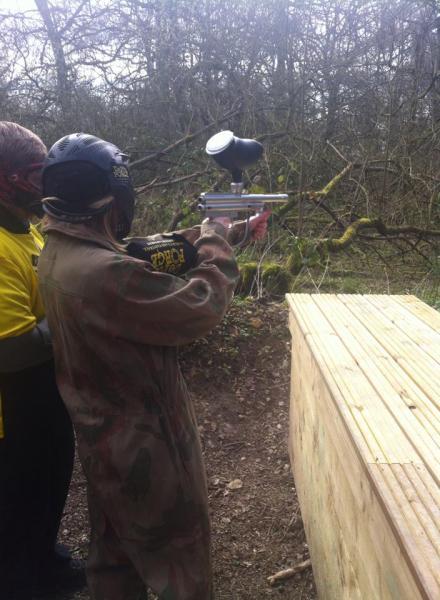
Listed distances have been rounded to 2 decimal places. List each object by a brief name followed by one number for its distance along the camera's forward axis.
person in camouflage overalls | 1.55
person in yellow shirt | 1.87
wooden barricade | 1.08
